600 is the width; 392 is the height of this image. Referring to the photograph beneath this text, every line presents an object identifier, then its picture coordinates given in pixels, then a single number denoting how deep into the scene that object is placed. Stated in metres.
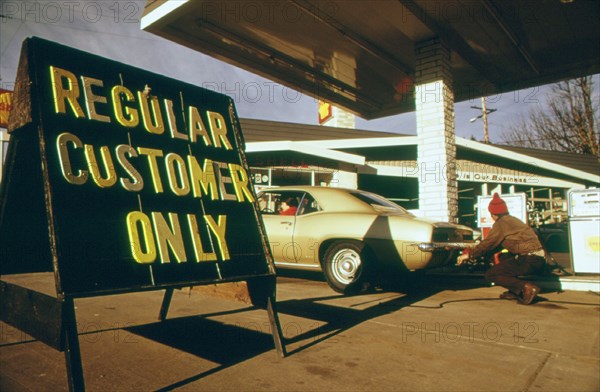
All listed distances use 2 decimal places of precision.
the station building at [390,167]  13.18
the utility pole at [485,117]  36.76
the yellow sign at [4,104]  24.80
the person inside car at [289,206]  7.22
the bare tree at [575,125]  28.73
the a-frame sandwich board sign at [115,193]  2.38
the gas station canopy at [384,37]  8.20
